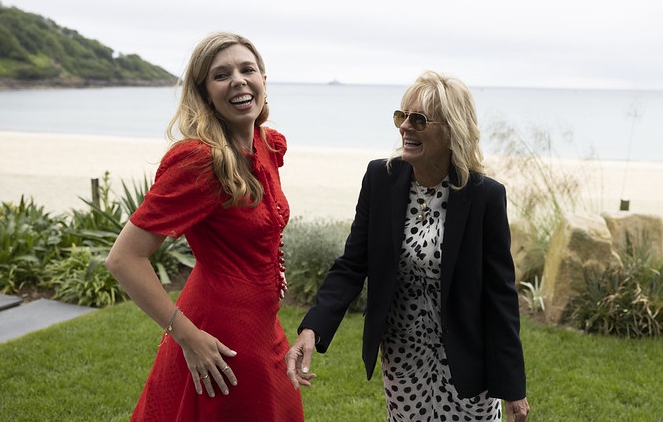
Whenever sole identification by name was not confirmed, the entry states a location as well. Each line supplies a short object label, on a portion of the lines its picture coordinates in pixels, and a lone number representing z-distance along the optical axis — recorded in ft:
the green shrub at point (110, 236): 25.18
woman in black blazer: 7.97
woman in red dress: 7.18
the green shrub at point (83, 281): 23.03
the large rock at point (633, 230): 21.91
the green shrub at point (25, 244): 24.29
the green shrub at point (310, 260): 22.33
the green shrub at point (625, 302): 19.71
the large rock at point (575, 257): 20.48
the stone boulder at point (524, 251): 23.85
